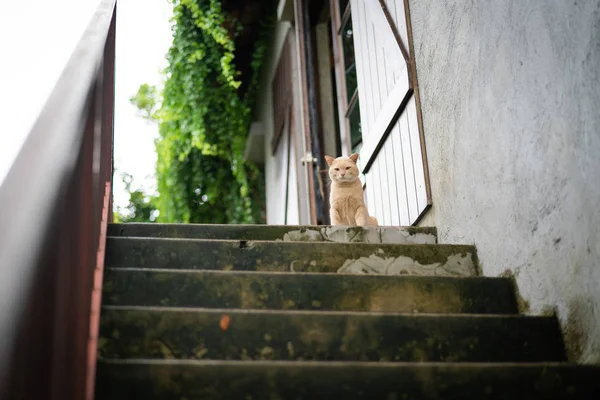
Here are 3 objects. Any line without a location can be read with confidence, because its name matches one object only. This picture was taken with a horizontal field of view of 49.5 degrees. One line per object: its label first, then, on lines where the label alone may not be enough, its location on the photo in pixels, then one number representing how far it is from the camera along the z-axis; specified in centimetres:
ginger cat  355
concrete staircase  156
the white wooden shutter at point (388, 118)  348
